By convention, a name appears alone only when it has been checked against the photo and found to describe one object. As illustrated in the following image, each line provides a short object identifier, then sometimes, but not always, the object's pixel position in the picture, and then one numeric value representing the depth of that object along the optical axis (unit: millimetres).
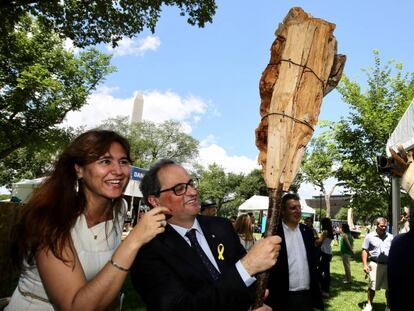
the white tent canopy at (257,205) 24211
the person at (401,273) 2281
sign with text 13801
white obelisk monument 67625
